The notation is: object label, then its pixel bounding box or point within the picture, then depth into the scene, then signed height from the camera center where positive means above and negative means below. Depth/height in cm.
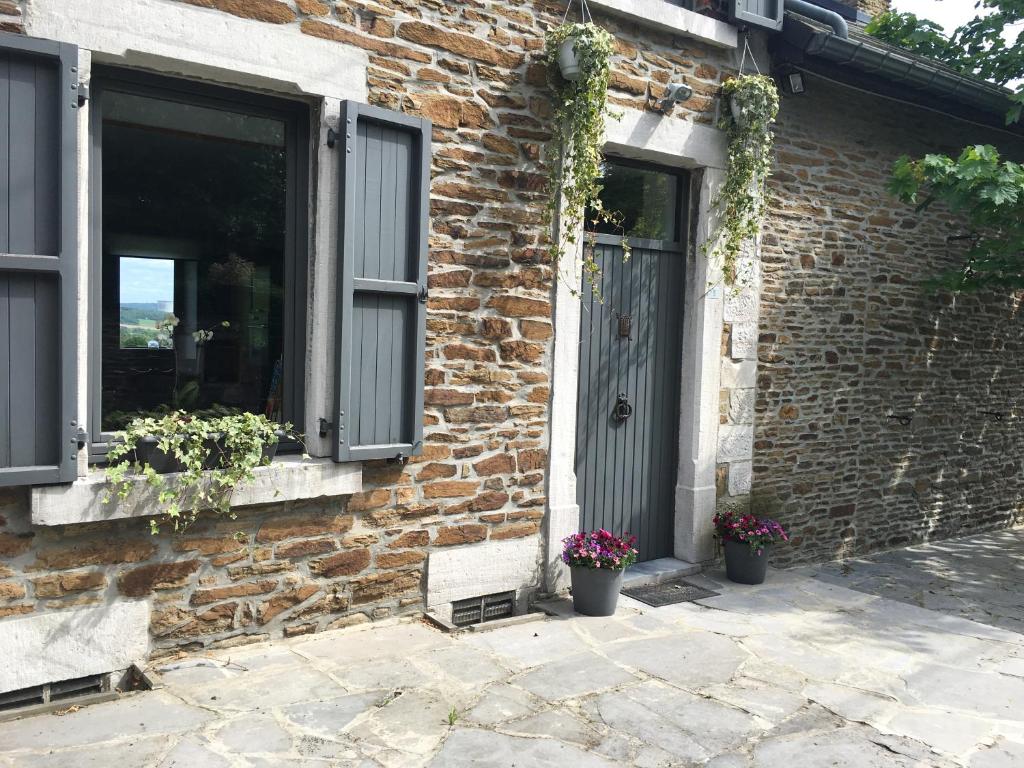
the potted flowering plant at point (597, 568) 474 -122
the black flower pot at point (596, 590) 474 -136
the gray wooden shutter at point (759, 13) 548 +217
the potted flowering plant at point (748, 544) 558 -126
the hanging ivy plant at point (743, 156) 544 +125
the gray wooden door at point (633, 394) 534 -31
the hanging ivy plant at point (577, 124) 455 +120
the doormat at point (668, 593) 520 -152
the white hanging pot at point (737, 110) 546 +151
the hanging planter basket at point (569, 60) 453 +149
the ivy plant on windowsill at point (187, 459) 362 -55
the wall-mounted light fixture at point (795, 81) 590 +184
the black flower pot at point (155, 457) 367 -53
